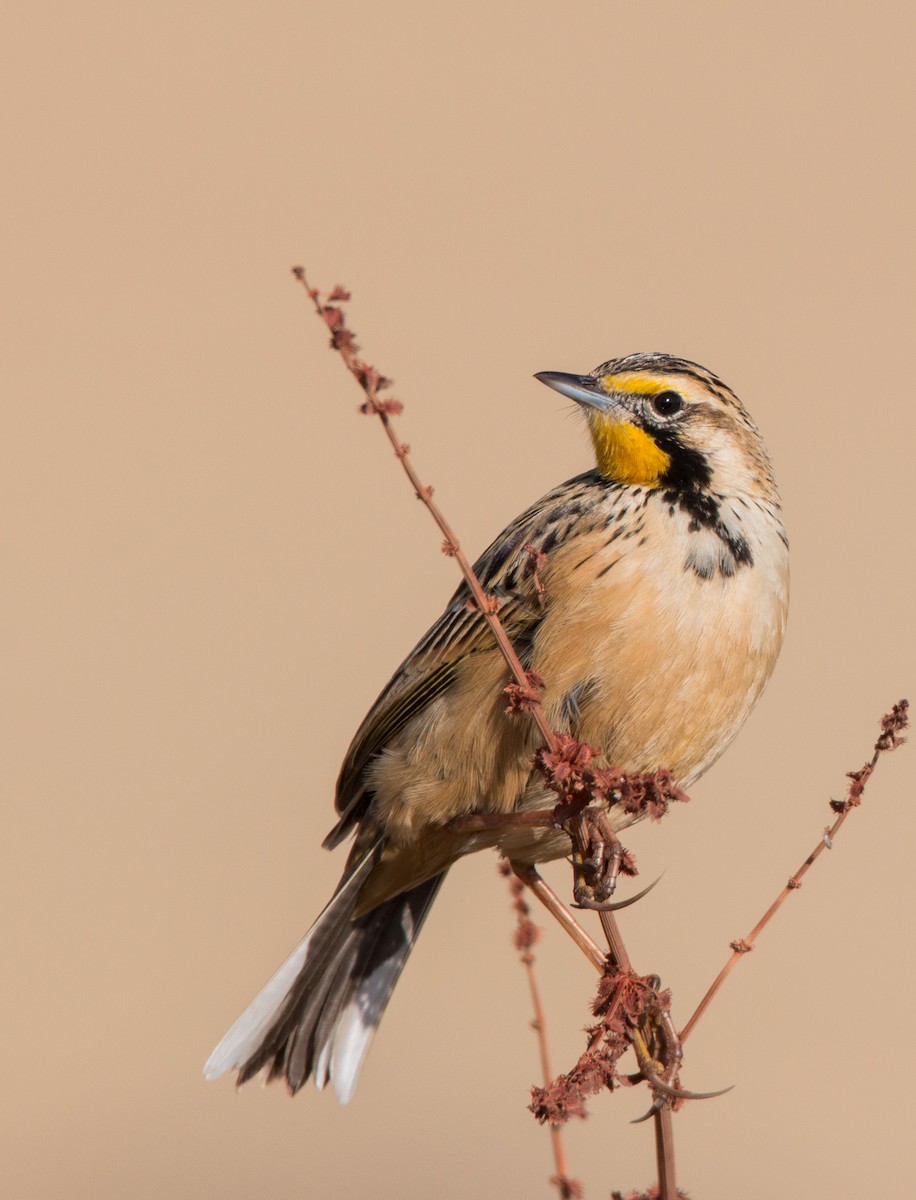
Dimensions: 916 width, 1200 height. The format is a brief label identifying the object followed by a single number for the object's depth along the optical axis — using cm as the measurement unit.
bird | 909
